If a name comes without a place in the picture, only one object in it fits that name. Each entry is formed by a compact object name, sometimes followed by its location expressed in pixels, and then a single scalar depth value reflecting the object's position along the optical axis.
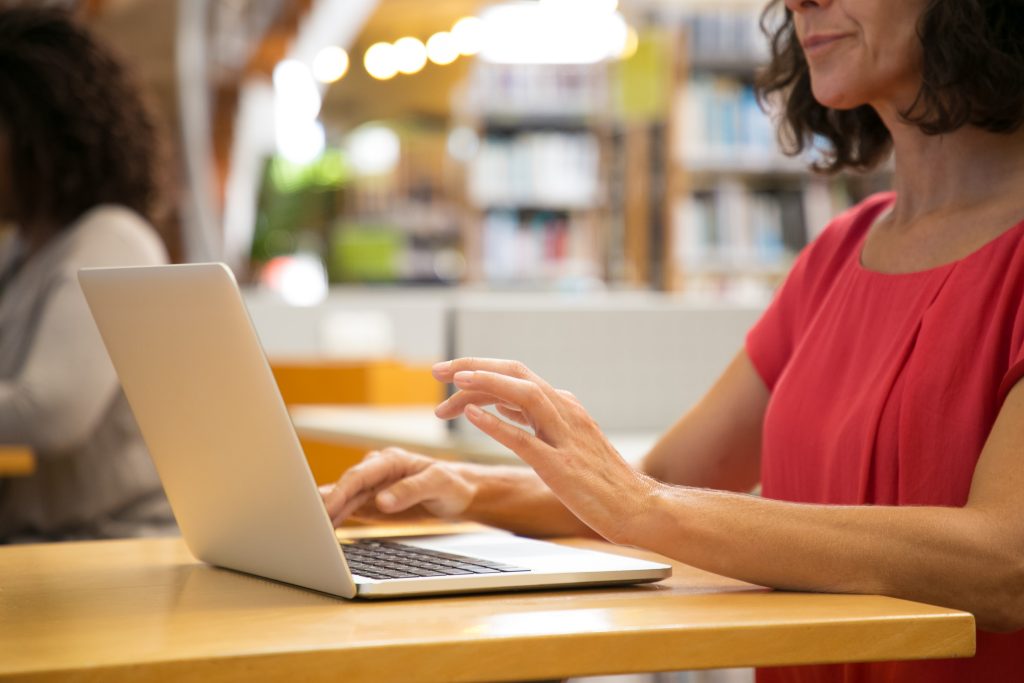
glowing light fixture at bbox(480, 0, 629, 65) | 6.20
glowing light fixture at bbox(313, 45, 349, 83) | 9.30
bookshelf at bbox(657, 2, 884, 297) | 6.32
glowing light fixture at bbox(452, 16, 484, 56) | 6.83
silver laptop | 0.88
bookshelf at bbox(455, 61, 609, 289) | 6.64
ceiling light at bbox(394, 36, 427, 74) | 8.69
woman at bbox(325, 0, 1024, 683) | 0.92
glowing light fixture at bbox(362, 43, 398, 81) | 9.23
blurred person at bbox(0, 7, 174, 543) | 2.13
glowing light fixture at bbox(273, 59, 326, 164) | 12.20
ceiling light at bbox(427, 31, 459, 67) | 7.93
